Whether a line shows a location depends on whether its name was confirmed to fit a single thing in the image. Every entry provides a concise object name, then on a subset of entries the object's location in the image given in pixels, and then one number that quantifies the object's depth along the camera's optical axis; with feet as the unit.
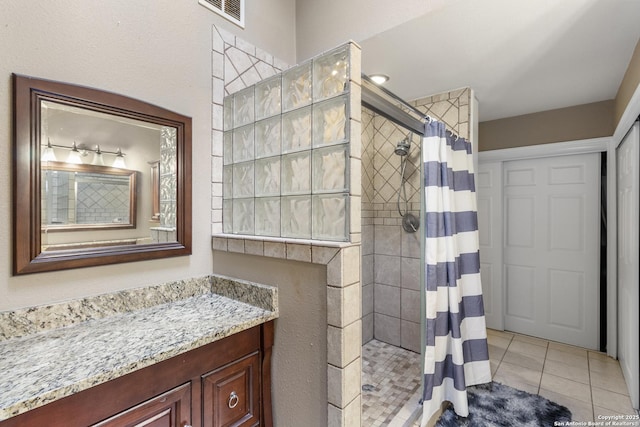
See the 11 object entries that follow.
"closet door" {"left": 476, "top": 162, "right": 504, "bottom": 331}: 10.22
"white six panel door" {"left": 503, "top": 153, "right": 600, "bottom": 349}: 8.92
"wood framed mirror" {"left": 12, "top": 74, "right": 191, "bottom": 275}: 3.48
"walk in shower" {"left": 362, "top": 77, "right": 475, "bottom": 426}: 7.86
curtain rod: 4.22
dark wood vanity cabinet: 2.60
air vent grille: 5.21
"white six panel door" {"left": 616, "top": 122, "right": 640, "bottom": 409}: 6.17
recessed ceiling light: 7.35
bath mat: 5.74
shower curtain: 5.54
